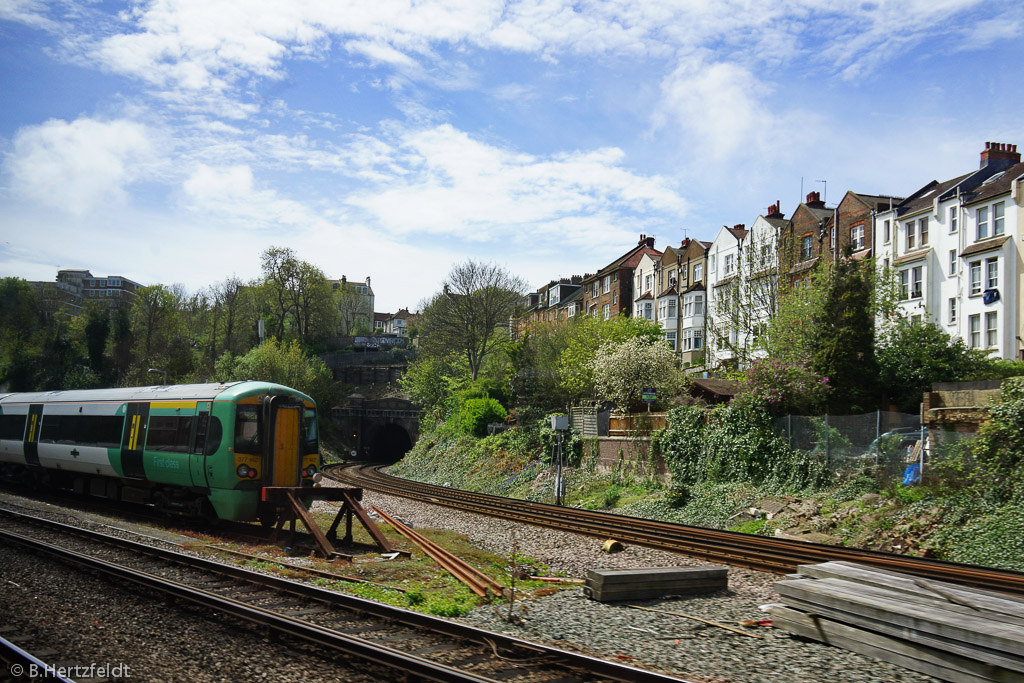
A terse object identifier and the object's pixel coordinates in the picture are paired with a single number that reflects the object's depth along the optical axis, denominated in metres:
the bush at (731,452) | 20.95
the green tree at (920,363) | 26.67
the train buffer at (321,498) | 13.55
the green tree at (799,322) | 26.81
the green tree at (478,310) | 53.25
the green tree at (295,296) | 80.62
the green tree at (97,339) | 71.44
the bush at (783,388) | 23.09
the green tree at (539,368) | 41.91
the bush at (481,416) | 41.81
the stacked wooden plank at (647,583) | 10.03
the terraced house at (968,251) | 33.00
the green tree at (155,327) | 73.44
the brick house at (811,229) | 40.17
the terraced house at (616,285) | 64.69
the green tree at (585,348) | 39.03
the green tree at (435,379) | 53.09
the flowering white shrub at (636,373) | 32.75
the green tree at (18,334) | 67.06
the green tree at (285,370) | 62.59
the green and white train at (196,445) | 15.26
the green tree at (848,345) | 25.28
